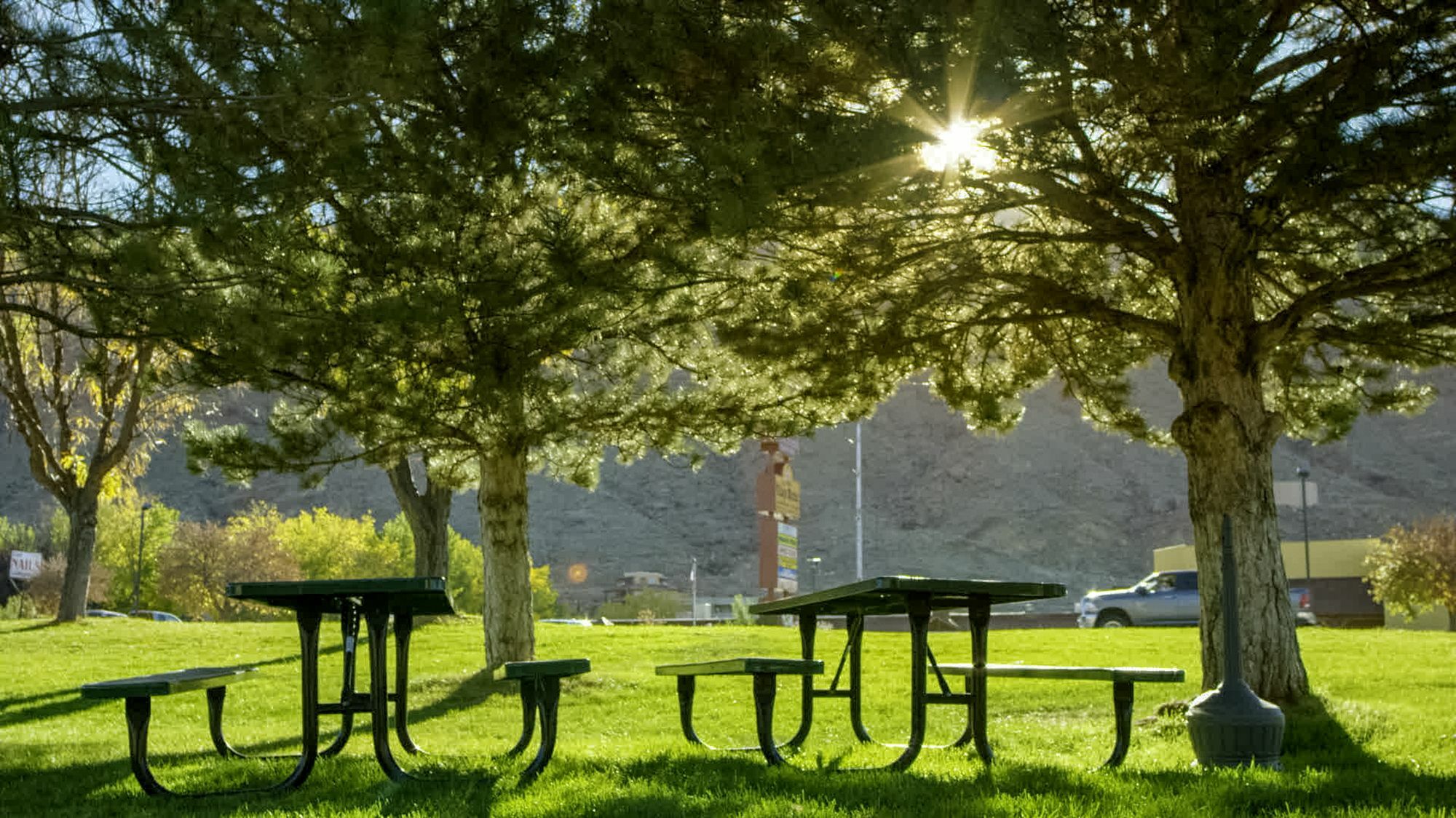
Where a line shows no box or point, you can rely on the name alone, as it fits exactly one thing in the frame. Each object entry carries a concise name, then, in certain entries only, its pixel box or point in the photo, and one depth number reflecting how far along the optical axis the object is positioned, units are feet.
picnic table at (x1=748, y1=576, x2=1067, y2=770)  20.21
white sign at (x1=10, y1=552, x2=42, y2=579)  249.96
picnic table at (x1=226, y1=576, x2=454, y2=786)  18.53
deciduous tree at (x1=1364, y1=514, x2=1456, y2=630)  138.10
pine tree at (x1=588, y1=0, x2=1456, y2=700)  25.03
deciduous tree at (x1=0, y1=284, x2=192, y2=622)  75.87
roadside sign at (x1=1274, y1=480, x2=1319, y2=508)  135.54
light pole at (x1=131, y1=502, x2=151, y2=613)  208.85
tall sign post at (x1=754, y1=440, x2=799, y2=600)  130.00
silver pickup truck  107.55
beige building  172.24
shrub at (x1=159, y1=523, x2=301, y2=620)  223.30
